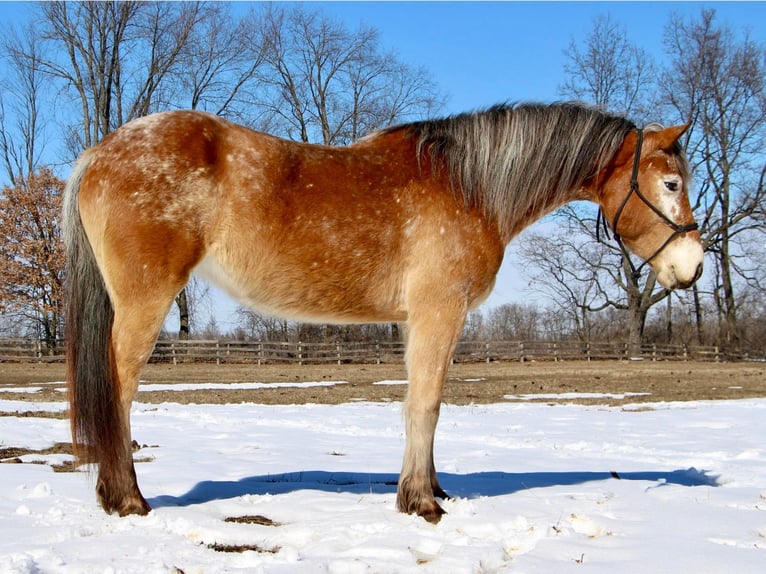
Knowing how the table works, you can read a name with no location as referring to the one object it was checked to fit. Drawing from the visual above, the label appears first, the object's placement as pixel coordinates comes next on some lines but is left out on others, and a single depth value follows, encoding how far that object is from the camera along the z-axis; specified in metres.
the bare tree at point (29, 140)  36.44
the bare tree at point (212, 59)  28.03
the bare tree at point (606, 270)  33.41
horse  4.06
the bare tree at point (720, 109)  33.16
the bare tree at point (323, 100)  31.16
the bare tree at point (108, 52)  26.25
